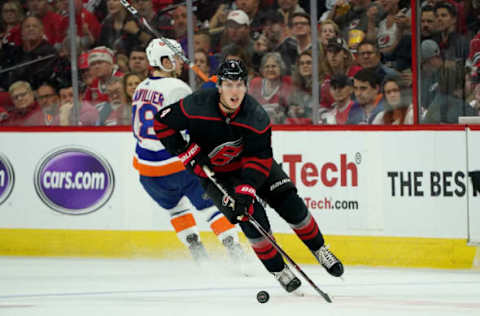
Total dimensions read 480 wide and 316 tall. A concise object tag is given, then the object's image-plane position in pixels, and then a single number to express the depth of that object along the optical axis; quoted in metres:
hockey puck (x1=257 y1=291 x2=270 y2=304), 9.48
